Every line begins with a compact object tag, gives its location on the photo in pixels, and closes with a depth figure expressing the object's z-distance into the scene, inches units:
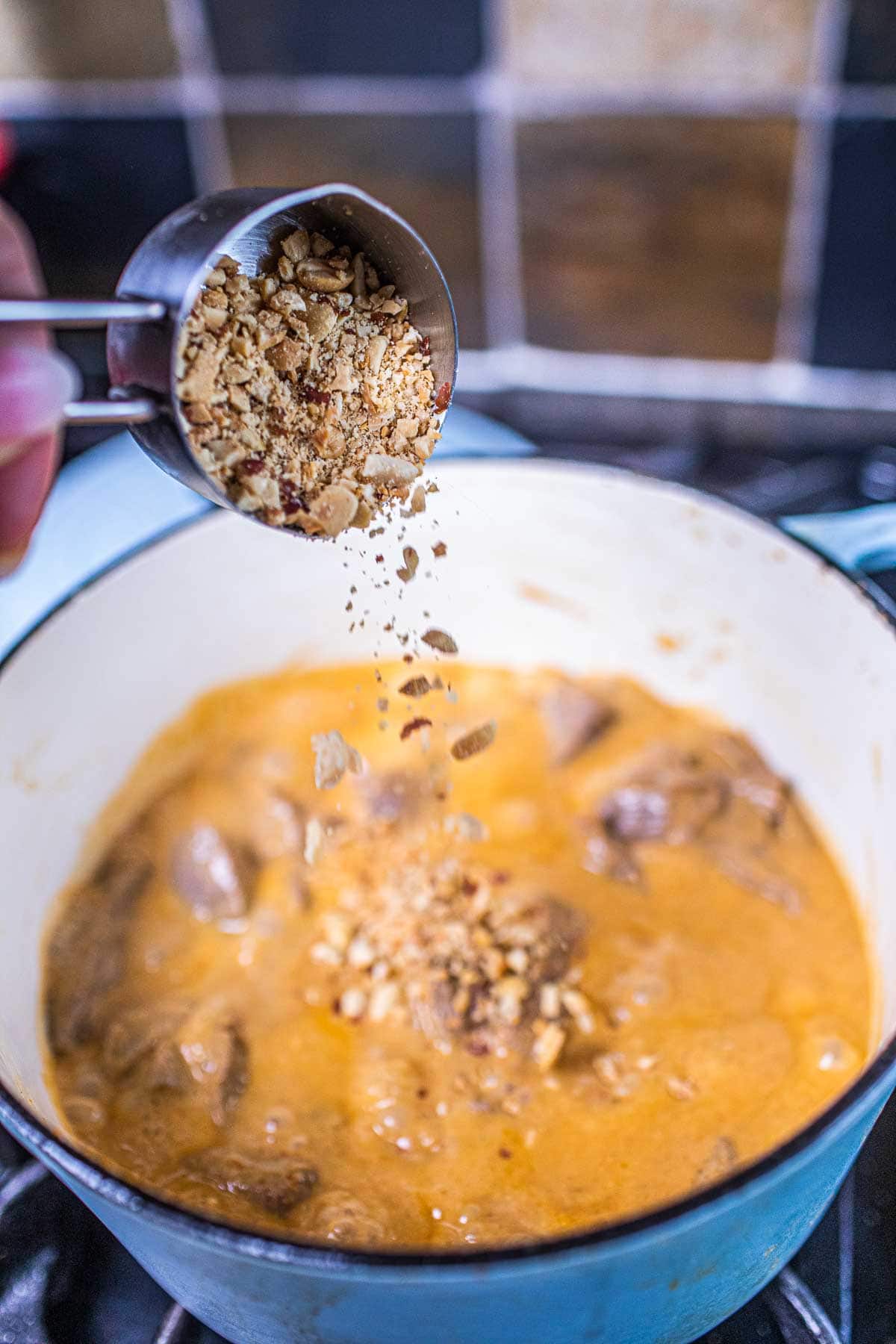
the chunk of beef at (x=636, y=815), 25.0
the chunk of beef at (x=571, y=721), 26.0
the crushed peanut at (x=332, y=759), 22.6
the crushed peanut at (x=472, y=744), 23.8
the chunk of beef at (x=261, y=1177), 21.4
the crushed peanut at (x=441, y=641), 23.0
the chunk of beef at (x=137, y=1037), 22.9
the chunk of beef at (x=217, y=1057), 22.5
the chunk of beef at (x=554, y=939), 23.2
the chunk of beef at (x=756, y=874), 24.2
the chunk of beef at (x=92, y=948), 23.2
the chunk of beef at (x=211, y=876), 24.4
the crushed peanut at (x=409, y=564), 22.8
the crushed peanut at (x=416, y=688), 22.9
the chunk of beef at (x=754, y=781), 25.0
